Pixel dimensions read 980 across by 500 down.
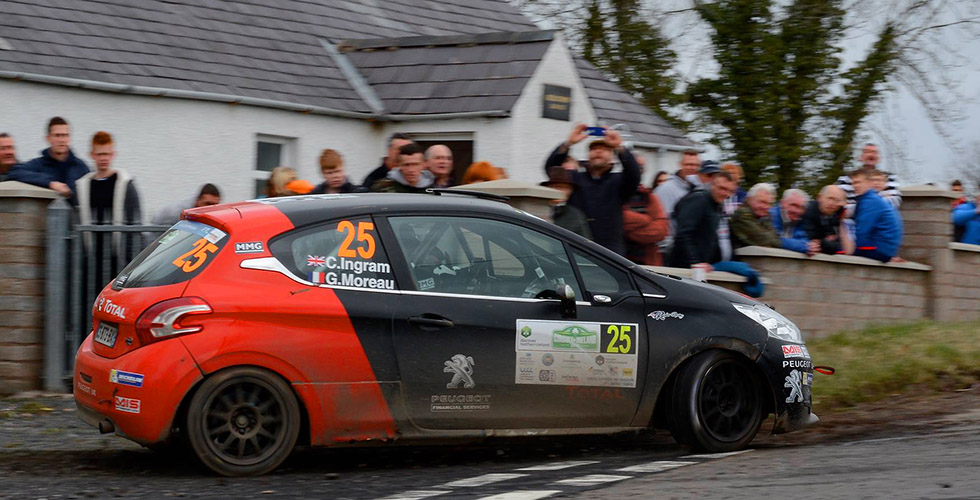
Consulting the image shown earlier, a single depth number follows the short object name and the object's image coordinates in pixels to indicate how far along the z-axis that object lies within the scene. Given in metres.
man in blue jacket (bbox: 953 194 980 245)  18.34
